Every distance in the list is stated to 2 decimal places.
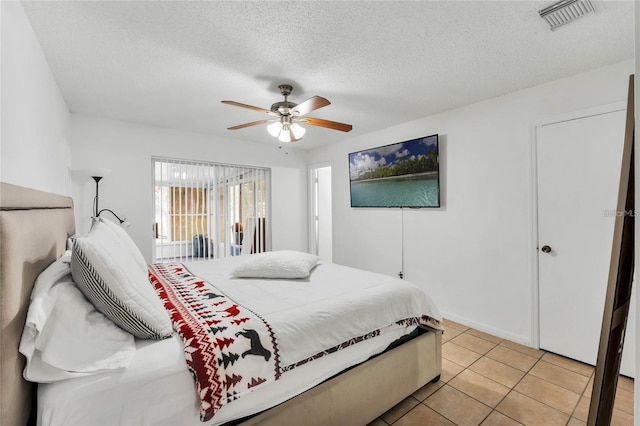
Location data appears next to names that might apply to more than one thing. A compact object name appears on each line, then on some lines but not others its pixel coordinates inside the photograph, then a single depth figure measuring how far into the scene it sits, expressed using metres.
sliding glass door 4.18
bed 0.89
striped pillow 1.13
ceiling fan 2.36
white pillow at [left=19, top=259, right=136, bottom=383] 0.94
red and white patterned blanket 1.09
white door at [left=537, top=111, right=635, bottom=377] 2.21
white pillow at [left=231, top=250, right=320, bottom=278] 2.24
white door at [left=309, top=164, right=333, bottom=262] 5.37
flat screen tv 3.32
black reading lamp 2.90
